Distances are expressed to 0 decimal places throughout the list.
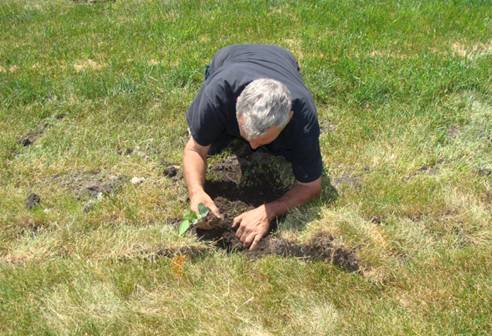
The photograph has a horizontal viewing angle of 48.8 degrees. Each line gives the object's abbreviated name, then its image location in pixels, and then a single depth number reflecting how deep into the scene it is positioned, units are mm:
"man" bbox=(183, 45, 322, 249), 3312
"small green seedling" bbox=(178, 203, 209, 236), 3422
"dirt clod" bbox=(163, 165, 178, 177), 4191
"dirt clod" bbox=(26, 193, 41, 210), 3883
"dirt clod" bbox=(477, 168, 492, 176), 4078
